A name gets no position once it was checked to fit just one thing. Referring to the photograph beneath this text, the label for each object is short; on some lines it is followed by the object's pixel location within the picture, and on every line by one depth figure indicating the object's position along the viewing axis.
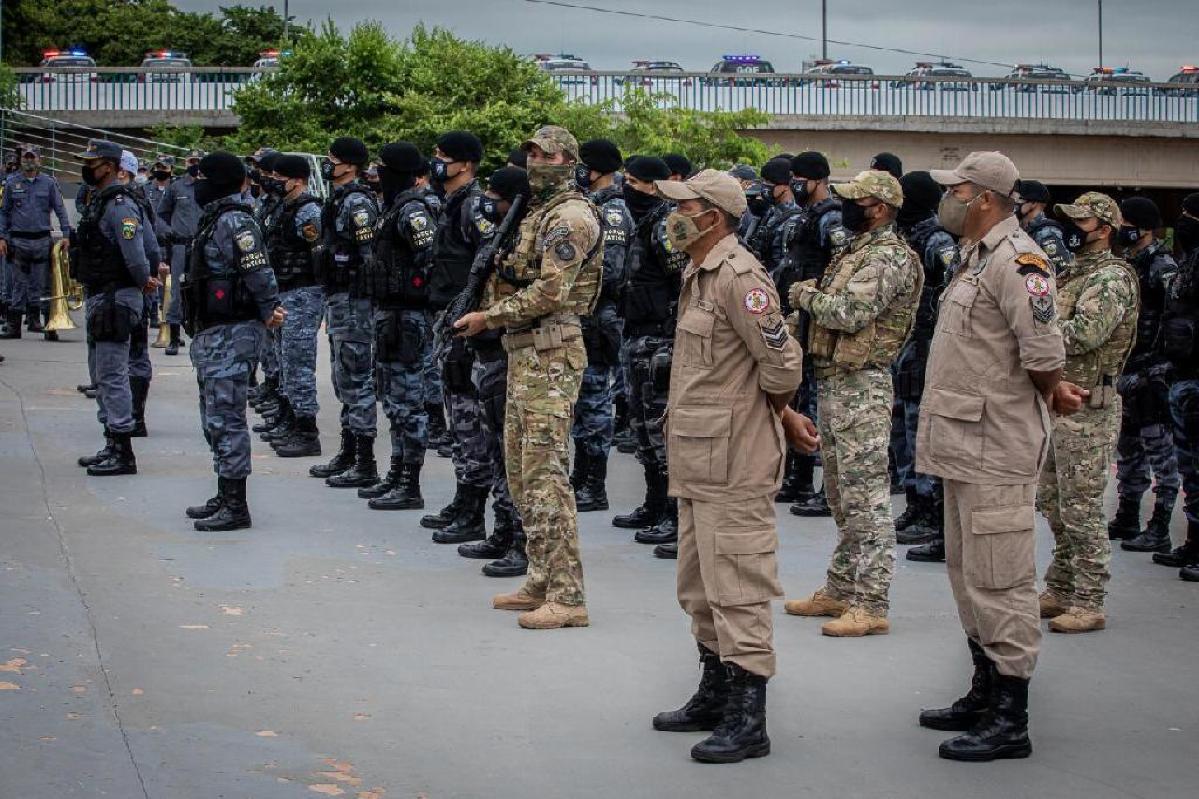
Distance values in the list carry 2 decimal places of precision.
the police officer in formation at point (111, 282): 11.30
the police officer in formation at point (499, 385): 8.44
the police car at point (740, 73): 39.19
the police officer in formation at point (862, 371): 7.68
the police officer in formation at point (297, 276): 12.43
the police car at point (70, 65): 44.09
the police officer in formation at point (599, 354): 10.52
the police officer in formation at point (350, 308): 11.42
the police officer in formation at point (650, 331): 10.02
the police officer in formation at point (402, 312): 10.38
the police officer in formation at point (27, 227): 19.09
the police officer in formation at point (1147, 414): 9.86
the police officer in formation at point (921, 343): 9.95
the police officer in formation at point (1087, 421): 7.92
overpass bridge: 40.44
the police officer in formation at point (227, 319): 9.74
